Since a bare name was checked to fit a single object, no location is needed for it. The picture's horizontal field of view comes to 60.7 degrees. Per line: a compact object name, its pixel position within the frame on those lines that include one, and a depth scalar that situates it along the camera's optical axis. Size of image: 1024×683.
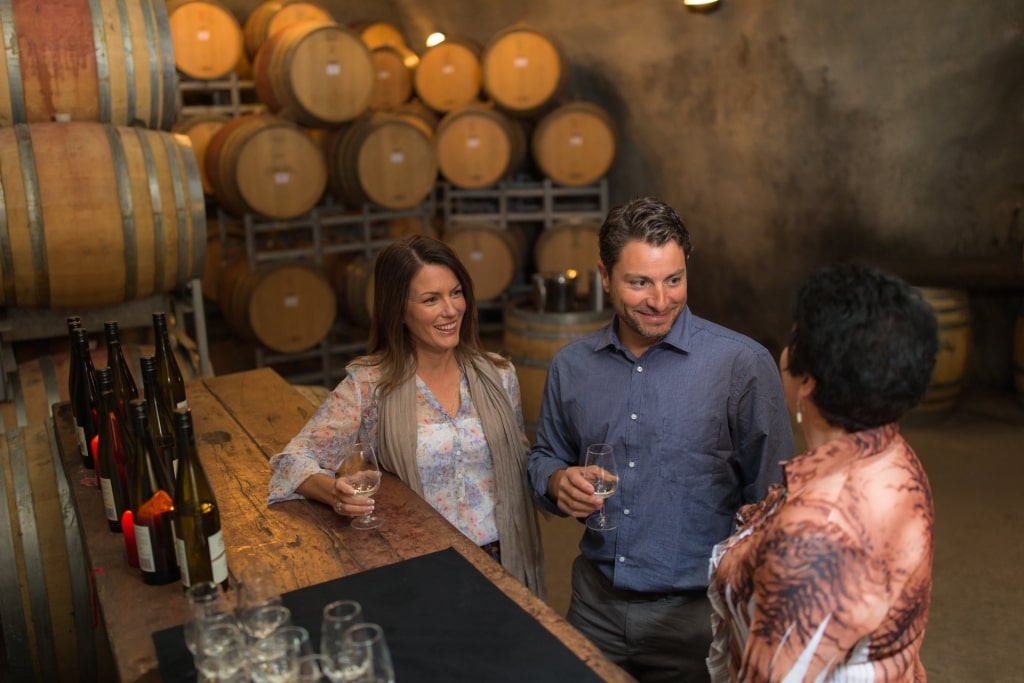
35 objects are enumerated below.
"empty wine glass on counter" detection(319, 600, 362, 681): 1.36
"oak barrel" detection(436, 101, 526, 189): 7.46
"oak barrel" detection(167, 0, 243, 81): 7.74
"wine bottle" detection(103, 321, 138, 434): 2.76
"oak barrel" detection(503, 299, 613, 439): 5.61
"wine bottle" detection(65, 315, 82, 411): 2.89
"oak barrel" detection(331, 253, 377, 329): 7.07
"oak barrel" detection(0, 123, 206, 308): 3.57
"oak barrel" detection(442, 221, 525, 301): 7.56
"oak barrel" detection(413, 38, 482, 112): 7.89
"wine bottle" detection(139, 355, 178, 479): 2.20
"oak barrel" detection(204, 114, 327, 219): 6.24
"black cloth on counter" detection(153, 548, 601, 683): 1.52
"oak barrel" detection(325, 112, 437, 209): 6.73
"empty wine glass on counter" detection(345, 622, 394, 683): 1.31
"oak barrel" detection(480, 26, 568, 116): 7.45
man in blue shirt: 2.13
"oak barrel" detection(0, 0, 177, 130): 3.63
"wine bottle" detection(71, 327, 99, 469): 2.75
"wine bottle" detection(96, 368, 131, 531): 2.26
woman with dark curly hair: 1.37
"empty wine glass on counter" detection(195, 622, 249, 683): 1.42
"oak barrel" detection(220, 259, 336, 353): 6.53
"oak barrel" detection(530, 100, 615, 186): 7.65
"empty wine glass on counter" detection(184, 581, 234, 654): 1.48
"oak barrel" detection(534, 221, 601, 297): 7.79
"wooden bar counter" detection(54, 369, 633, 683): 1.74
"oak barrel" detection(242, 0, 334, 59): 8.43
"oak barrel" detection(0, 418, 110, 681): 2.79
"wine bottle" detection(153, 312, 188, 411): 2.82
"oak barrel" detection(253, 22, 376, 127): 6.42
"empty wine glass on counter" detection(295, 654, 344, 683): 1.37
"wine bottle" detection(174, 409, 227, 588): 1.89
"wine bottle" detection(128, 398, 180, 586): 1.93
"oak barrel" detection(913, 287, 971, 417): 5.80
